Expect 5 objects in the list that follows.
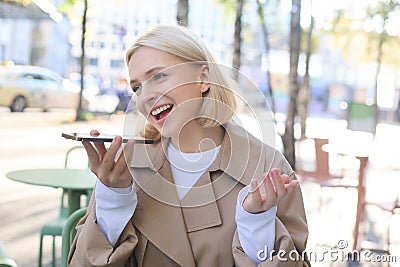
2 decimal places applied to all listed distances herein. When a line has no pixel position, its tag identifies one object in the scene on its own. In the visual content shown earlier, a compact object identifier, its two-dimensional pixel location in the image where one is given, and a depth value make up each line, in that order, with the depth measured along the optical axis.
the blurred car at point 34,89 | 12.07
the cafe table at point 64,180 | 2.92
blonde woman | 1.02
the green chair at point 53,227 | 2.89
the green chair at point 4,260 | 1.55
